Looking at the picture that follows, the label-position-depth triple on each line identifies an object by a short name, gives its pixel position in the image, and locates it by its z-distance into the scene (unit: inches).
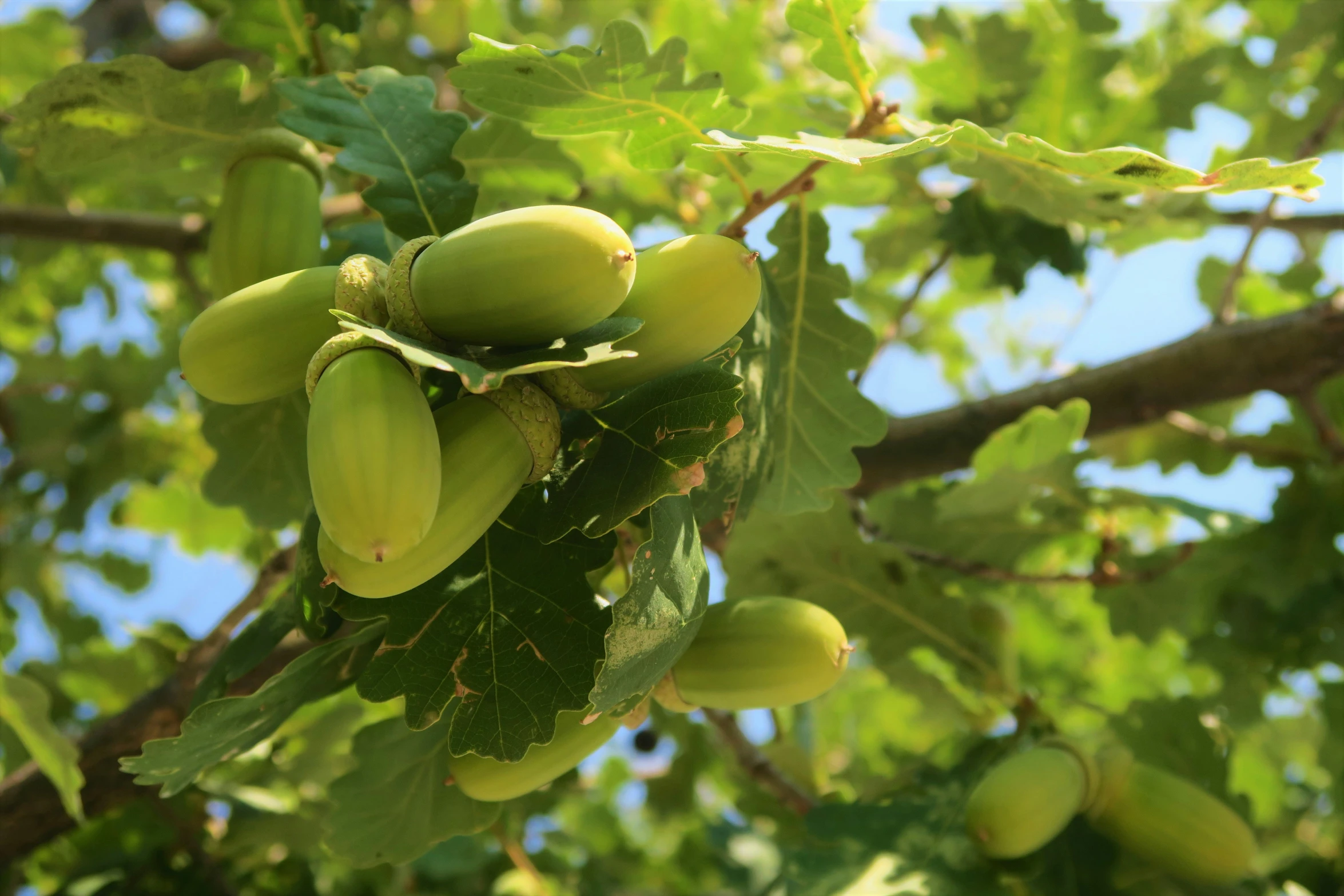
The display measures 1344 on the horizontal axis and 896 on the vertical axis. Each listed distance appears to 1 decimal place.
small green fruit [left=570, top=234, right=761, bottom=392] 9.2
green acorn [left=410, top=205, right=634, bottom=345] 8.7
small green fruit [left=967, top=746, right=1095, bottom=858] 12.1
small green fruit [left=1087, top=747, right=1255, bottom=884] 13.2
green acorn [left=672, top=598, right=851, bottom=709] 10.0
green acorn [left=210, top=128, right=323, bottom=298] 10.9
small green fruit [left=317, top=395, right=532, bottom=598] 8.7
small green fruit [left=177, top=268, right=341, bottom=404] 9.1
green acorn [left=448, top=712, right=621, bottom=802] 10.1
